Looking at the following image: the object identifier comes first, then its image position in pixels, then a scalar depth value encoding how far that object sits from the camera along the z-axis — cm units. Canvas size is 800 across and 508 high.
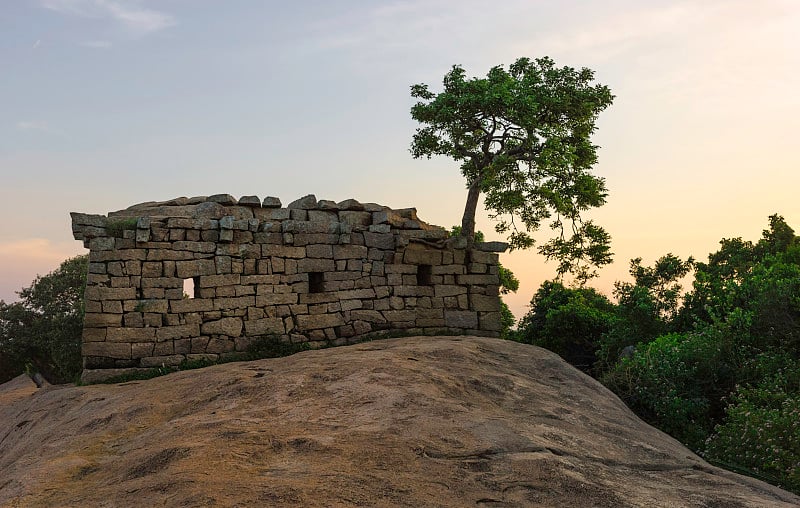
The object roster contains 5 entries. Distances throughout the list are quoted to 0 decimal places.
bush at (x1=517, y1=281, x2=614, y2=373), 1948
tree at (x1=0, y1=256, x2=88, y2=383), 2305
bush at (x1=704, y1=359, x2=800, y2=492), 1005
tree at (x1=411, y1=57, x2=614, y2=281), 1647
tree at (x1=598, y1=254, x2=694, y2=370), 1816
